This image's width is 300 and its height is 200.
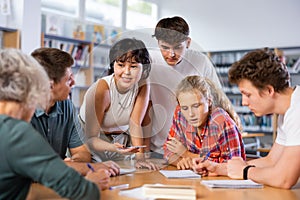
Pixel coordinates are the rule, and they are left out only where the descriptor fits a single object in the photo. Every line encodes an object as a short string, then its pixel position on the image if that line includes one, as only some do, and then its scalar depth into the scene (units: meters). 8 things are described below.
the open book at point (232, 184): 1.54
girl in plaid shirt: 1.95
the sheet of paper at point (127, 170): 1.81
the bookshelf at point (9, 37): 4.73
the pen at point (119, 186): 1.49
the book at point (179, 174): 1.74
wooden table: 1.39
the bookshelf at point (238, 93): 6.49
